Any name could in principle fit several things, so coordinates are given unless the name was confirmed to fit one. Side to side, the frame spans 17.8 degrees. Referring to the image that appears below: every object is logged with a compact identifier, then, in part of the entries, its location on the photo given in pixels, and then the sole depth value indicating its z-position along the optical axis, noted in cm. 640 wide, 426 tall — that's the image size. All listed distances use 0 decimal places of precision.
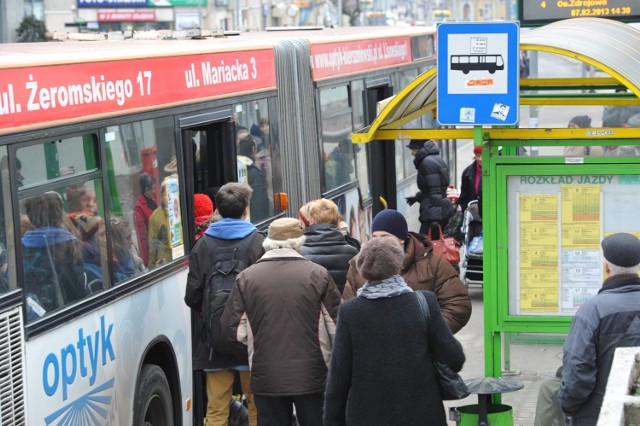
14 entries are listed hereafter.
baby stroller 2031
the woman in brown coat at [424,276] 977
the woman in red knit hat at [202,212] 1330
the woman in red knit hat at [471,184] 2112
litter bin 922
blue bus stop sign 1020
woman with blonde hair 1086
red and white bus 911
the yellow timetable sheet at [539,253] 1050
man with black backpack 1077
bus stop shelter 1037
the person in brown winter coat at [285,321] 951
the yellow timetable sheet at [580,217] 1044
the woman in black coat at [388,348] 812
